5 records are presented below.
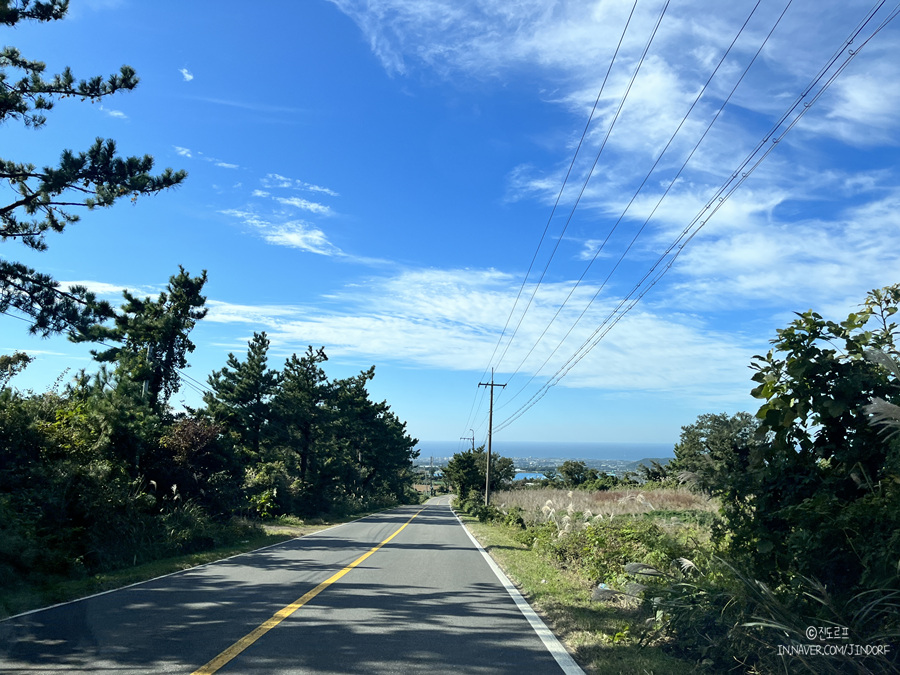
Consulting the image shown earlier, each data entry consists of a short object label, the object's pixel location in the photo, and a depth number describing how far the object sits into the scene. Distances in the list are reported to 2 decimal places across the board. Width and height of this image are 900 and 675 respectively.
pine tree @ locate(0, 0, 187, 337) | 13.52
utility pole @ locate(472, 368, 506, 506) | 45.36
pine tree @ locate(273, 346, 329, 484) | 38.09
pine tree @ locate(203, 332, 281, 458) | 35.72
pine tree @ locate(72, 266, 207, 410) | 21.31
